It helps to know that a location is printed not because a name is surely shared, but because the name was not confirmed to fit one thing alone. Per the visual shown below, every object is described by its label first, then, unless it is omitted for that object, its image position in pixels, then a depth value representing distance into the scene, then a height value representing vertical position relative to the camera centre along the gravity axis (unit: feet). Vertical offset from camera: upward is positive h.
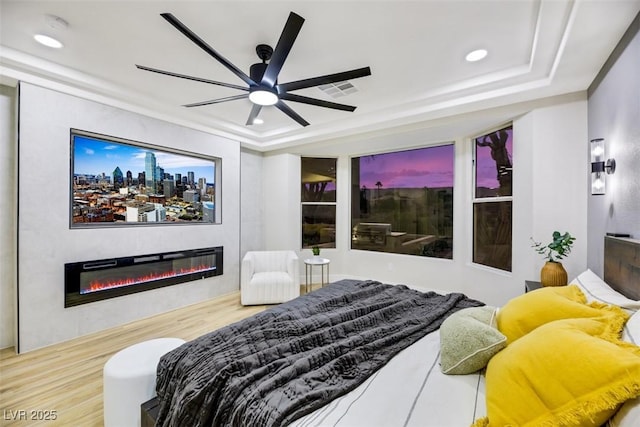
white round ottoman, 5.32 -3.34
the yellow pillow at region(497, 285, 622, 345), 4.31 -1.49
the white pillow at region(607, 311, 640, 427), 2.49 -1.80
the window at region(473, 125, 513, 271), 12.12 +0.74
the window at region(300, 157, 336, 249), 18.83 +0.80
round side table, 14.85 -3.52
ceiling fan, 5.84 +3.48
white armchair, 13.43 -3.36
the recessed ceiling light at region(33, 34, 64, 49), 7.92 +4.89
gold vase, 8.38 -1.78
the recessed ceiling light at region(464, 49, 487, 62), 8.41 +4.85
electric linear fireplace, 10.38 -2.57
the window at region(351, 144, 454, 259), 15.48 +0.76
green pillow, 4.21 -1.98
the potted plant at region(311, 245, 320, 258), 15.30 -1.99
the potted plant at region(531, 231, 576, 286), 8.40 -1.54
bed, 3.05 -2.33
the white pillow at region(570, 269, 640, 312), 4.25 -1.37
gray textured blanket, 3.84 -2.39
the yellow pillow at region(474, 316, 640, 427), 2.69 -1.70
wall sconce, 7.30 +1.27
